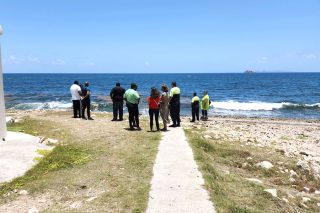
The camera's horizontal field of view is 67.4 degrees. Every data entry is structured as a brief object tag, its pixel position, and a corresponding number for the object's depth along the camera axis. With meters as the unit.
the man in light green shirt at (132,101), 9.25
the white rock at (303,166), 6.00
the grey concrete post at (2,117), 7.04
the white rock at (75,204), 3.75
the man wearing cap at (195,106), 14.03
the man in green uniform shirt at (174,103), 10.41
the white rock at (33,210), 3.59
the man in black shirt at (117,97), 11.34
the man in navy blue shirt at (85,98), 11.86
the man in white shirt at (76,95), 11.87
